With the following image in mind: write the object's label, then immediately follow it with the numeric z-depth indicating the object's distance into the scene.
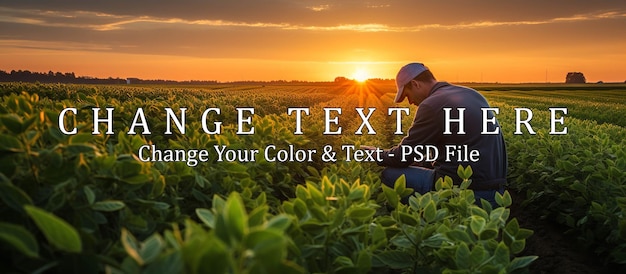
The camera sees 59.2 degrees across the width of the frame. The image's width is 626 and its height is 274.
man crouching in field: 5.52
